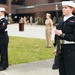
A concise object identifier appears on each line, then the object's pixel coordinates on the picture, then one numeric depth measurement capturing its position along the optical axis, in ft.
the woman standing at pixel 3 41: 26.48
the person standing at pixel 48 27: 45.09
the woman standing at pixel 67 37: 15.43
